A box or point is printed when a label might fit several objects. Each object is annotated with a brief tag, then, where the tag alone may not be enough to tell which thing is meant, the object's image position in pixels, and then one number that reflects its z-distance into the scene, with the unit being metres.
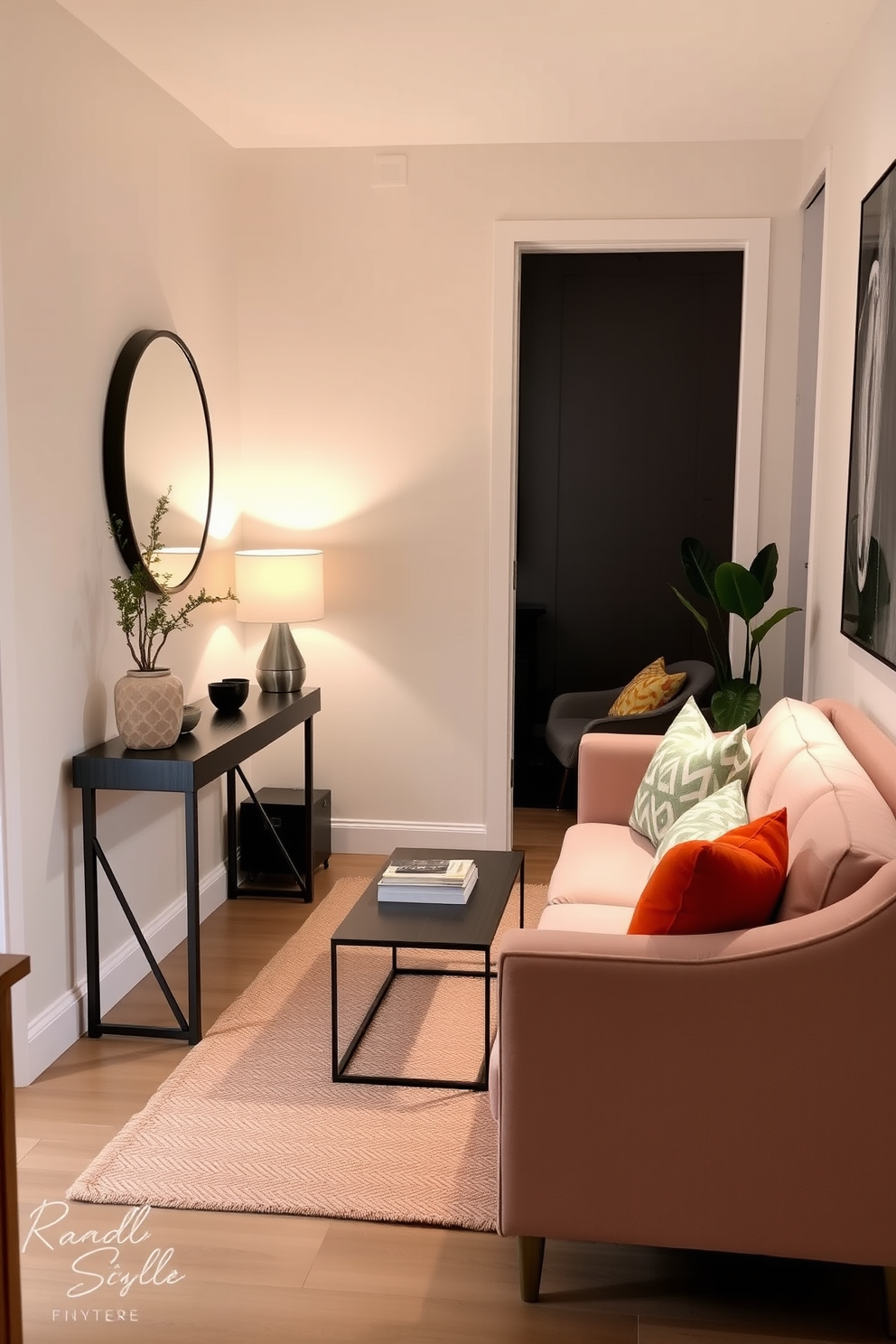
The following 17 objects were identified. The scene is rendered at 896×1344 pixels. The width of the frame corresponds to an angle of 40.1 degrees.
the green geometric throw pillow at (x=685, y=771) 3.11
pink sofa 1.91
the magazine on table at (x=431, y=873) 3.06
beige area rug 2.47
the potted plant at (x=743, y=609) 4.12
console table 3.13
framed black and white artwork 2.73
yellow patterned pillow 4.94
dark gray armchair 4.79
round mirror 3.42
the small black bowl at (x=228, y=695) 3.87
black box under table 4.49
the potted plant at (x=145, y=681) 3.22
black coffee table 2.77
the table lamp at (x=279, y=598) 4.27
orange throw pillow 2.01
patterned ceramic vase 3.22
